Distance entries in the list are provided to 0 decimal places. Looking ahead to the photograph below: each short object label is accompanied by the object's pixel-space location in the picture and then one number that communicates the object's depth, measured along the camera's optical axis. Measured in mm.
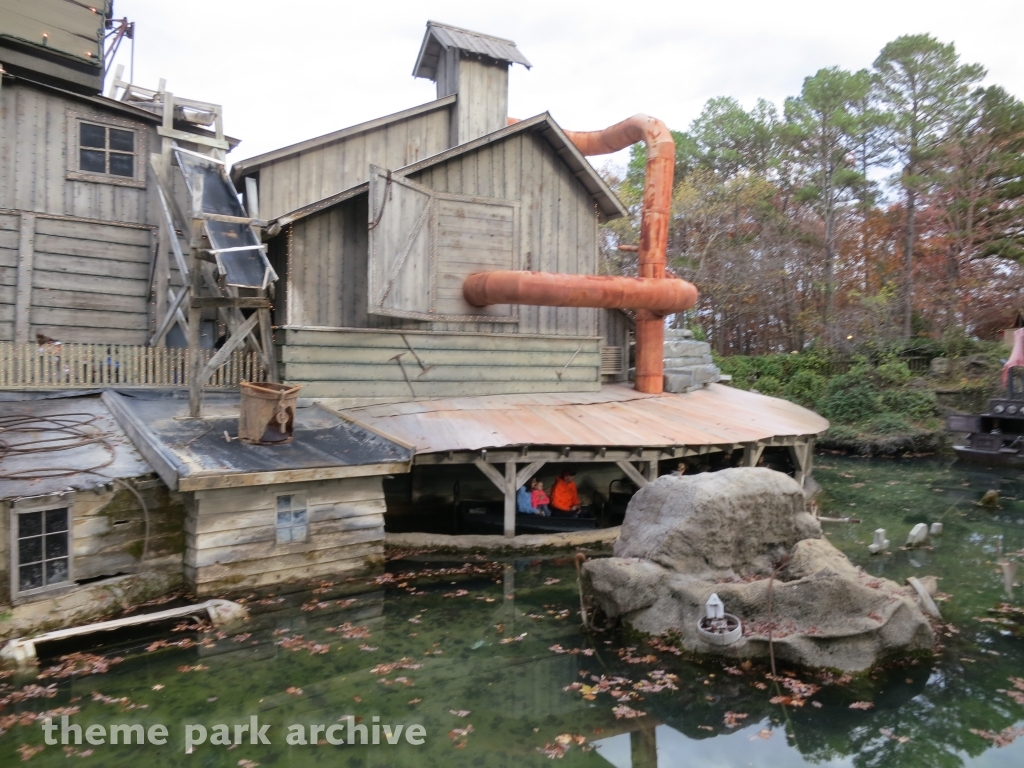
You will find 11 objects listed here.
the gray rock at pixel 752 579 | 7367
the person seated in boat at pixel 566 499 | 13516
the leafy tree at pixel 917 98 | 29578
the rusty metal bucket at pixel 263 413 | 10166
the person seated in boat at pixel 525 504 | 13305
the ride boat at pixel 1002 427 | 20922
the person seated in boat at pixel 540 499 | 13219
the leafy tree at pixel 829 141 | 31953
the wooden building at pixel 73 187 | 12414
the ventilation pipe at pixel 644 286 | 14391
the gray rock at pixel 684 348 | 18297
